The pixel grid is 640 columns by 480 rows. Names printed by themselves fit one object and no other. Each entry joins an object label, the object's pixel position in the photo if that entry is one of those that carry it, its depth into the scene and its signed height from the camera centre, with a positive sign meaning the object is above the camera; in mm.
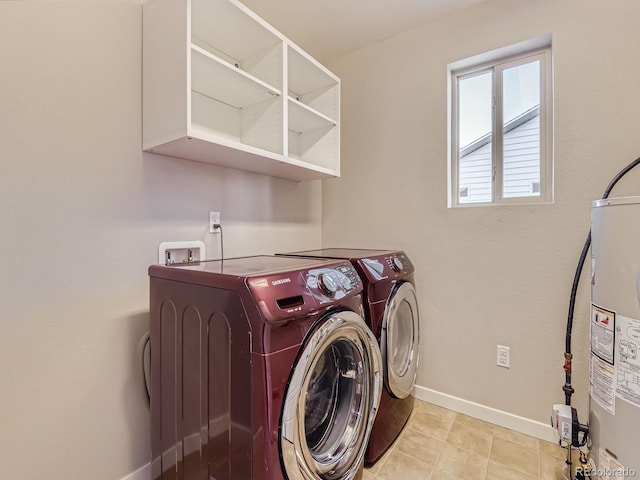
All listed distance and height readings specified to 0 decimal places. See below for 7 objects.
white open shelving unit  1263 +751
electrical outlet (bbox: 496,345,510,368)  1832 -720
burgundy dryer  1527 -493
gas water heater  1000 -356
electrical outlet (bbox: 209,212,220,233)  1718 +77
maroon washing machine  910 -471
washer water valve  1491 -85
